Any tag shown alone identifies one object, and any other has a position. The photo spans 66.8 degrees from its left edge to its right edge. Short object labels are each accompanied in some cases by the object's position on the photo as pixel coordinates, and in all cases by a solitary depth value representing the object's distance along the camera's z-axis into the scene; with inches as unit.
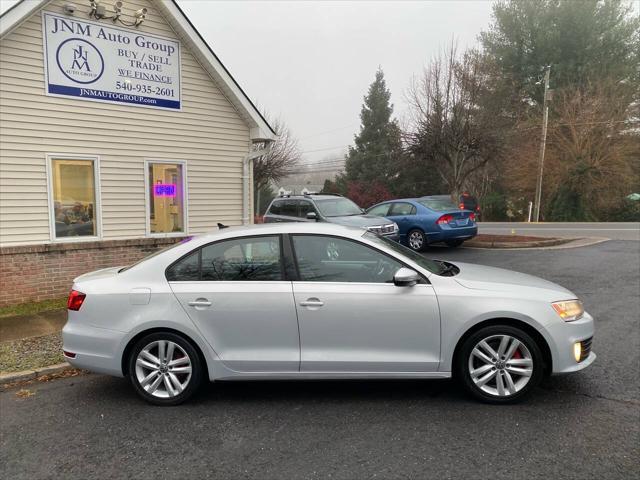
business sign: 305.3
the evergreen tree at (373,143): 1765.5
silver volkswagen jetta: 151.9
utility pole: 1092.5
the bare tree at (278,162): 1398.9
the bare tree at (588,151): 1087.0
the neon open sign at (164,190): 360.3
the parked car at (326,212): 438.3
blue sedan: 502.0
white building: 295.1
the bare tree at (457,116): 605.3
